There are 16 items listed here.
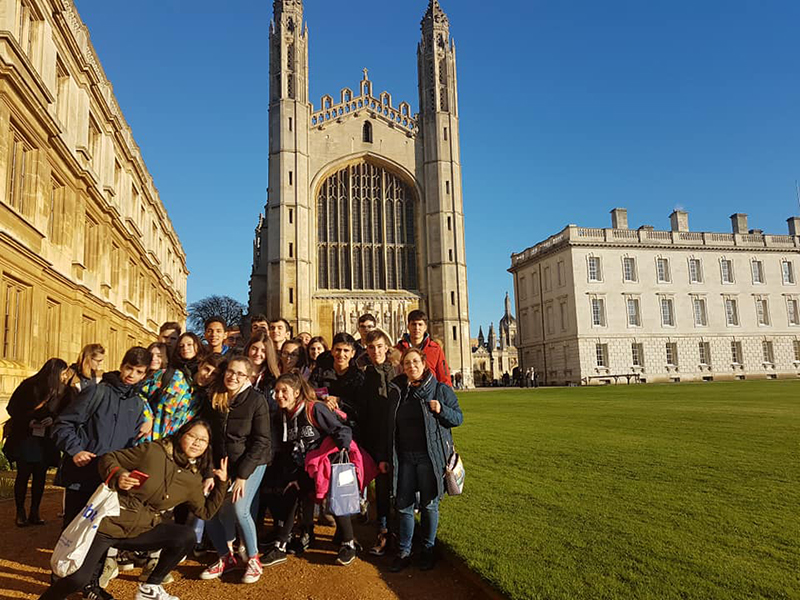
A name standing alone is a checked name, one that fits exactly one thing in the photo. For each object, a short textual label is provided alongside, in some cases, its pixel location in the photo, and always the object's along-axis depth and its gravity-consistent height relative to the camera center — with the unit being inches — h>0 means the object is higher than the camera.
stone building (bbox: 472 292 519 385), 2997.5 +66.8
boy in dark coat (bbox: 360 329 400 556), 195.6 -11.0
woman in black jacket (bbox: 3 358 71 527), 221.1 -15.5
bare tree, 2657.0 +322.5
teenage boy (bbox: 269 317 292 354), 244.5 +18.6
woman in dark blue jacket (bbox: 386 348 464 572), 174.1 -22.6
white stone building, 1544.0 +165.9
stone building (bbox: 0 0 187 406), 399.2 +171.5
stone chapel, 1454.2 +457.6
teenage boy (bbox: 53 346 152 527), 150.9 -13.1
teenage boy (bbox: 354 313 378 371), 223.3 +17.0
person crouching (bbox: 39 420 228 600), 136.4 -32.0
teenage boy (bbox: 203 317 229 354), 225.0 +17.3
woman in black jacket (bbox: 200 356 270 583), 163.9 -20.7
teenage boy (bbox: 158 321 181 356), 244.2 +19.9
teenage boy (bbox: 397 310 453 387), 209.3 +10.5
